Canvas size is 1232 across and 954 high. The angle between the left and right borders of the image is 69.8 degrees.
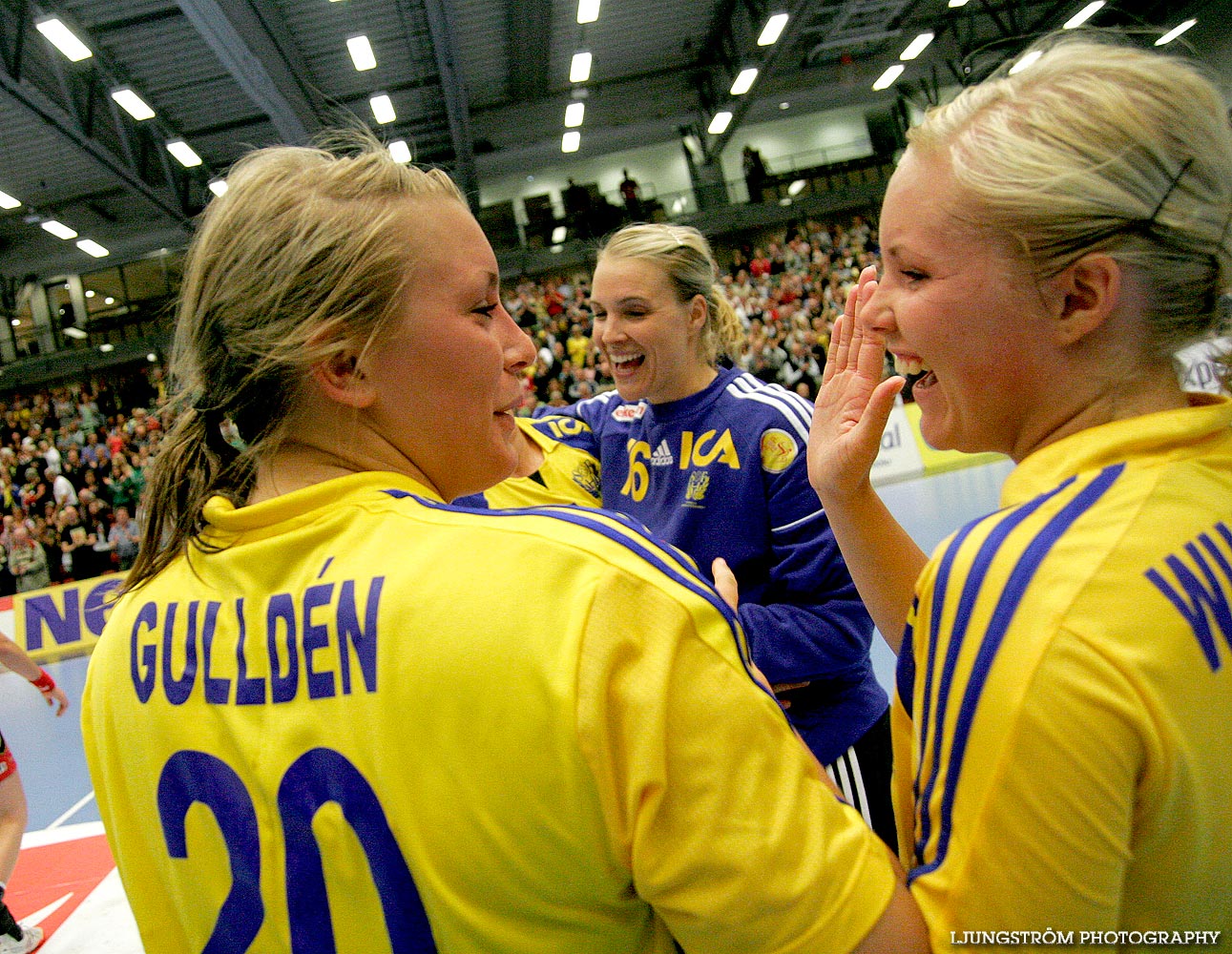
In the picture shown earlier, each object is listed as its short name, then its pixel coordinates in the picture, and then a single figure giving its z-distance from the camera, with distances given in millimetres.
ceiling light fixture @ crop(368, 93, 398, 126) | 15295
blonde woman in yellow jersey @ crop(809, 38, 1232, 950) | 851
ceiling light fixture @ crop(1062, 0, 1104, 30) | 17391
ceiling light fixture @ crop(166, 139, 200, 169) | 16125
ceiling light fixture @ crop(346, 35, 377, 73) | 13219
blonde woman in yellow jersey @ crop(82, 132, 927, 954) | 823
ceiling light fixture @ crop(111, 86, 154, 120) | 13859
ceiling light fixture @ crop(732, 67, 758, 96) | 18172
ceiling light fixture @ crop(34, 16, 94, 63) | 11203
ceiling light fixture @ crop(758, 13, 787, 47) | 15852
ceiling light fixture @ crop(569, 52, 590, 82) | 16547
